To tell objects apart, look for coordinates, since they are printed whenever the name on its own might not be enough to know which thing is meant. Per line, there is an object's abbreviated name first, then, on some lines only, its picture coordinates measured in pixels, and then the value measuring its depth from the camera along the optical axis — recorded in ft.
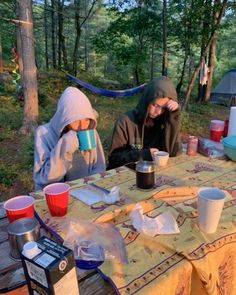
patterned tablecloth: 2.69
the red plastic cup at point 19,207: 3.31
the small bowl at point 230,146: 5.71
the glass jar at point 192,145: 6.14
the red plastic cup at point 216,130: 6.75
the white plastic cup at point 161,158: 5.44
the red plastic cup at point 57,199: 3.58
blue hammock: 21.76
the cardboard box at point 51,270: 1.93
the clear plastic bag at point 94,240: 2.90
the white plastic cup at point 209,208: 3.17
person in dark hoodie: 6.21
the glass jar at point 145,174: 4.36
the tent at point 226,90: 31.17
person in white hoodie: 5.25
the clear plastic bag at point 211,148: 6.08
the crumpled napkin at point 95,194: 4.04
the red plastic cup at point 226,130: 6.91
